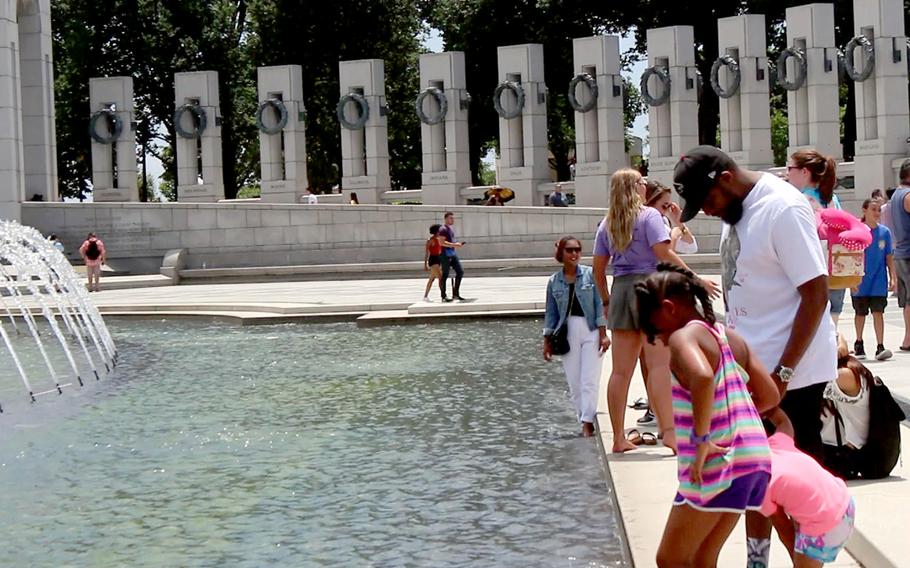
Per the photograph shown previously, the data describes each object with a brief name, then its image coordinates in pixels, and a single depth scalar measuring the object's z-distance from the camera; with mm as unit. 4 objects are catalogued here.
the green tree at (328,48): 52312
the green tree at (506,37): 49625
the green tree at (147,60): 53438
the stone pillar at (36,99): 38844
